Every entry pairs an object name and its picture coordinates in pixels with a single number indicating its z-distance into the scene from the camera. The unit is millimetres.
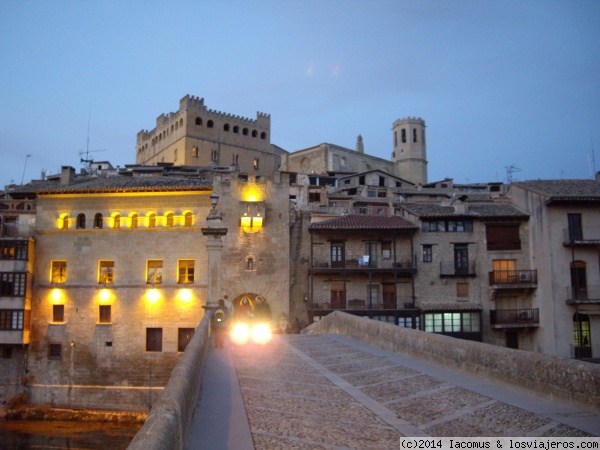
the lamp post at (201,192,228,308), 22031
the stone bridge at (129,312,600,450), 7566
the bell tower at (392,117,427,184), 95062
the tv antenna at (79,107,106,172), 68662
